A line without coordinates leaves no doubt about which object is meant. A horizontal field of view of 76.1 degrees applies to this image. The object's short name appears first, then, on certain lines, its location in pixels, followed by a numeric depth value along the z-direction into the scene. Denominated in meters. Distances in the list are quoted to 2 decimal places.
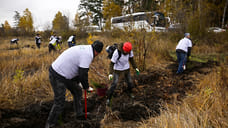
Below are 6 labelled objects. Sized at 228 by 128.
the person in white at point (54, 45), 9.27
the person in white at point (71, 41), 10.39
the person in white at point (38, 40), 12.68
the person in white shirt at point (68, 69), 2.56
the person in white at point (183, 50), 5.81
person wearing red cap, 3.61
